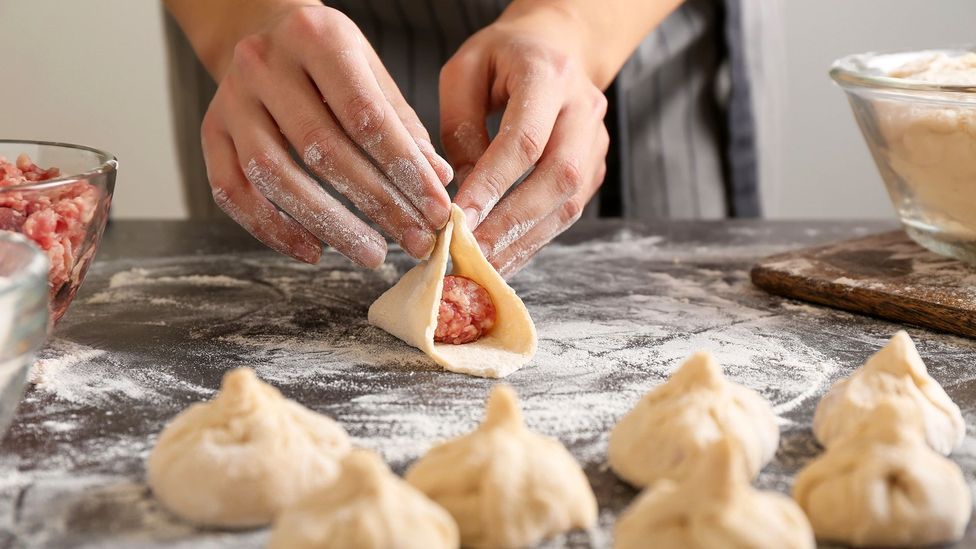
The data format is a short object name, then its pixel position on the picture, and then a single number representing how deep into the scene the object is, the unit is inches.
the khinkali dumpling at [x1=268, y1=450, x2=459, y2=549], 28.1
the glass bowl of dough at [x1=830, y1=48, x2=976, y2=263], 36.8
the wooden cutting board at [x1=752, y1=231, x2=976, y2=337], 36.3
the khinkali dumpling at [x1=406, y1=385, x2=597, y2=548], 29.0
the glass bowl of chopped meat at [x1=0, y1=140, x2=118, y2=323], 33.1
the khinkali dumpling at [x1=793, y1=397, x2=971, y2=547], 29.0
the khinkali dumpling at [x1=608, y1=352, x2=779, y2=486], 30.5
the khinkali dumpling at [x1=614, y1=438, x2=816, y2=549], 28.1
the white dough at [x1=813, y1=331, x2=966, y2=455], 31.4
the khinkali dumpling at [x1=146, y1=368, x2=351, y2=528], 29.4
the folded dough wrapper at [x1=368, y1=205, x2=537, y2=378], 34.4
